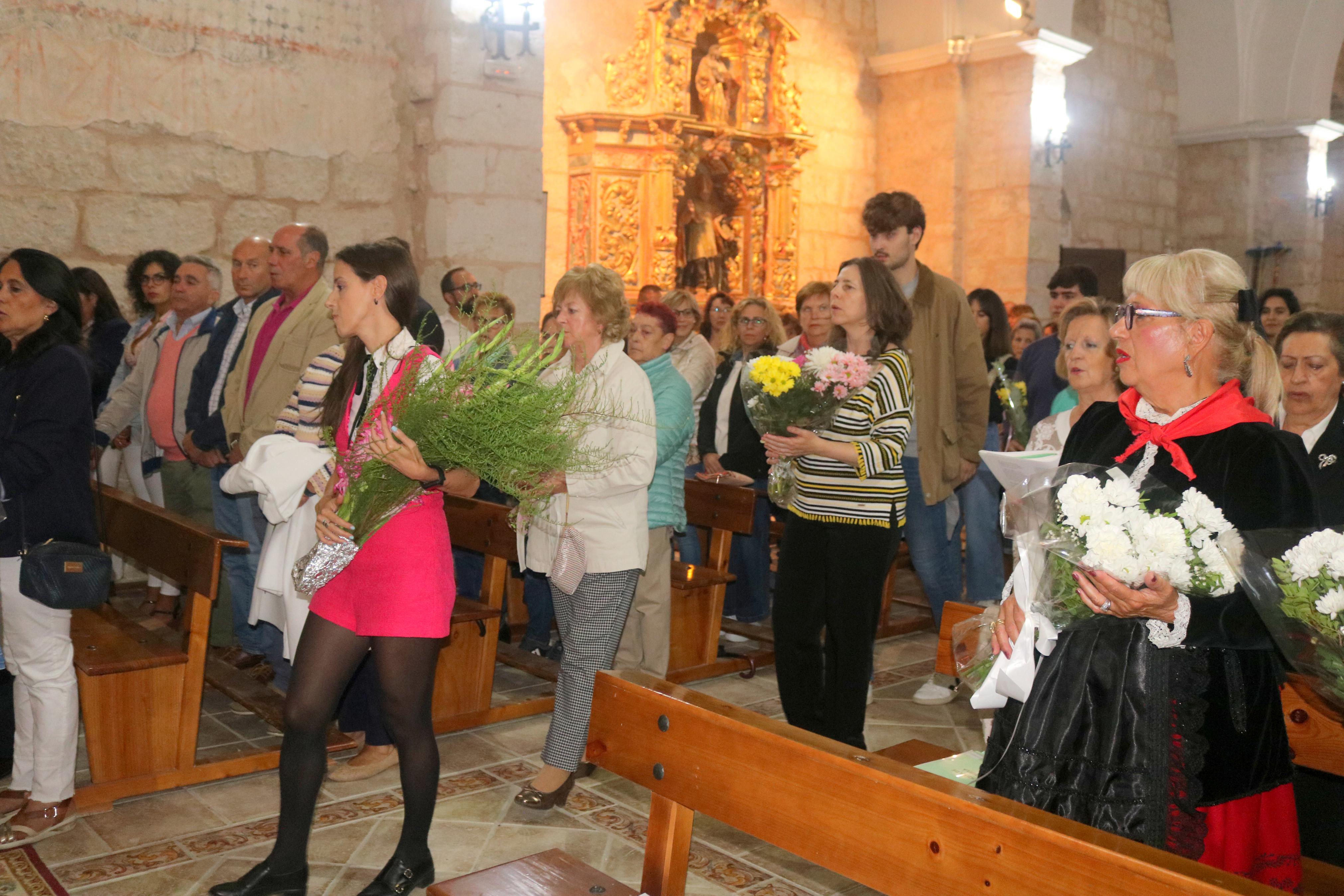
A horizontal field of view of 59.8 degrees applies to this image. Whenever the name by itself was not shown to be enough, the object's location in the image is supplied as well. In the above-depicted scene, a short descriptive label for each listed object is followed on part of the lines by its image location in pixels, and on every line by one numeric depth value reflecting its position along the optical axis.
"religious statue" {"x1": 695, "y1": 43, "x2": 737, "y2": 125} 10.59
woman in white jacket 3.56
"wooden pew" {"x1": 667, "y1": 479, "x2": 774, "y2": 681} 5.08
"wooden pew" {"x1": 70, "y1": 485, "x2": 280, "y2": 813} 3.59
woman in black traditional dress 1.94
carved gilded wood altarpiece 9.86
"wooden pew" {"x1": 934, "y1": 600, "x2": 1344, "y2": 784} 2.68
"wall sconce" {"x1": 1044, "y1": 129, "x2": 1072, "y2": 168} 11.13
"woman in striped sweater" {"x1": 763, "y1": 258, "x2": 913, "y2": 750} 3.71
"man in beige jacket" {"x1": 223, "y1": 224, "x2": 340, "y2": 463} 4.80
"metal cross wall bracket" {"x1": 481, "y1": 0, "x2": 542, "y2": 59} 6.78
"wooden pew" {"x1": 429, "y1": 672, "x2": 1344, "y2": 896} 1.51
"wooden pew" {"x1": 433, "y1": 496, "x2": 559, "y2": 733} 4.35
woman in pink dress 2.68
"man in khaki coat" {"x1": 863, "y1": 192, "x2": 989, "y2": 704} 4.46
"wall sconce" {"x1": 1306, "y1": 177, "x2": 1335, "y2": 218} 13.67
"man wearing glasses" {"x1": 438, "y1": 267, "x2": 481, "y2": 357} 6.23
